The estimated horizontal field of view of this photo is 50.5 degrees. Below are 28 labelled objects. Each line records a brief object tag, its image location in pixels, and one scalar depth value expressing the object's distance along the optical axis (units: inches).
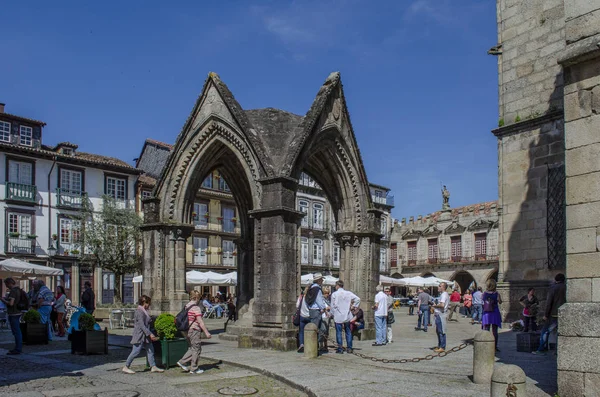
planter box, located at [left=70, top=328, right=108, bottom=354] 501.4
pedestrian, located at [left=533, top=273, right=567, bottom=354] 452.8
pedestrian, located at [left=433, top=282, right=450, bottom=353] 492.5
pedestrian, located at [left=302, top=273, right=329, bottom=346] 489.7
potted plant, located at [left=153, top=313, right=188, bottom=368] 423.8
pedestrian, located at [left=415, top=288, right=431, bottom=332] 748.0
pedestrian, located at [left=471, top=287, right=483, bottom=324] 994.1
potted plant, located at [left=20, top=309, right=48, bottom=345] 596.1
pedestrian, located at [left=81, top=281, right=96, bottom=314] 672.4
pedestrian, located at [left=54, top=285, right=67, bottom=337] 695.7
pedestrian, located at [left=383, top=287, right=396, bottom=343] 594.2
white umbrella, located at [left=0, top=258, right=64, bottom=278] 854.5
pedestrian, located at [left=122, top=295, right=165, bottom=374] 408.5
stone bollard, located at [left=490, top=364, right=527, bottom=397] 244.5
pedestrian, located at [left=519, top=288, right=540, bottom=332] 546.6
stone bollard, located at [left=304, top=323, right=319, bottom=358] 458.0
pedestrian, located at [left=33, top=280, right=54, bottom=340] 633.0
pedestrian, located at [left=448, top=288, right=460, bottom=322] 1067.9
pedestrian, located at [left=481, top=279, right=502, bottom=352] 473.1
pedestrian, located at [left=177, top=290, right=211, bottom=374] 407.6
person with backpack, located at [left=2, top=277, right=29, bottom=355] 513.0
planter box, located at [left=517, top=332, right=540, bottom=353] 484.1
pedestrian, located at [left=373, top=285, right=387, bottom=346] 556.4
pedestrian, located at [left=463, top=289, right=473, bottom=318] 1152.6
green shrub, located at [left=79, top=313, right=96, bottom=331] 507.1
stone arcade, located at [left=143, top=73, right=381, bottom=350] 520.7
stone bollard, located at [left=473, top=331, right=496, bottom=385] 344.2
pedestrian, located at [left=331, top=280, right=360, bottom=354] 515.8
